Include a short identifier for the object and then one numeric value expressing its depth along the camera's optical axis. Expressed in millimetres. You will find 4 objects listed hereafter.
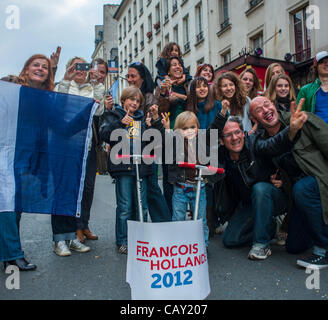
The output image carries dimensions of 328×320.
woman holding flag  3402
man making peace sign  3428
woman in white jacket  4363
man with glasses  3811
